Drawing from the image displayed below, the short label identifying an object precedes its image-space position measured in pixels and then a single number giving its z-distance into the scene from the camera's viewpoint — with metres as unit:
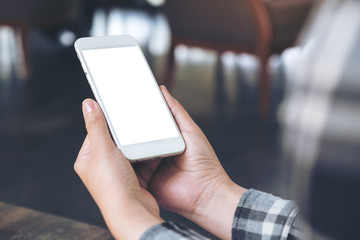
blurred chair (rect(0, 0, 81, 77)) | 3.17
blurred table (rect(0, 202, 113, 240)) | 0.68
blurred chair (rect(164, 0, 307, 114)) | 2.62
